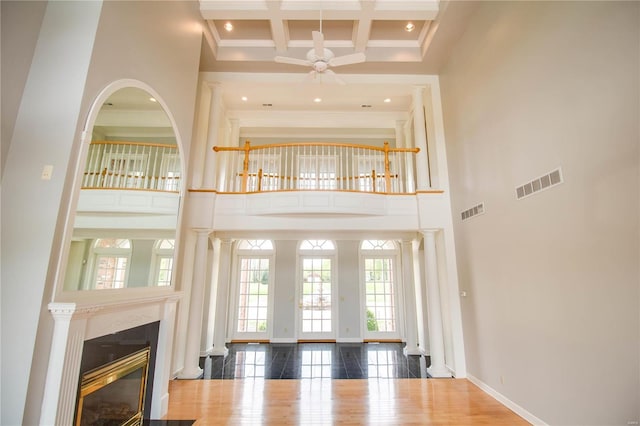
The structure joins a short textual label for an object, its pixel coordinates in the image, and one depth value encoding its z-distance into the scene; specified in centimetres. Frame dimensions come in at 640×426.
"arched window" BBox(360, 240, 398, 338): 712
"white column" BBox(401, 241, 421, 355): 572
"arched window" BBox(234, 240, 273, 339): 702
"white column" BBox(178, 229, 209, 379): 431
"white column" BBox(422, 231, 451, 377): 440
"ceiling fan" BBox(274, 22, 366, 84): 384
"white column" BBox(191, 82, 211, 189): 498
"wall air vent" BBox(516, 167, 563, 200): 262
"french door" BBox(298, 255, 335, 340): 707
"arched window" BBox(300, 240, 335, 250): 748
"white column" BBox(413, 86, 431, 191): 504
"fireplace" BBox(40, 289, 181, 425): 193
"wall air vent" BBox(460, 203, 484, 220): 388
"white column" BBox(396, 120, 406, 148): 690
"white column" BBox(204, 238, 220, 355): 564
